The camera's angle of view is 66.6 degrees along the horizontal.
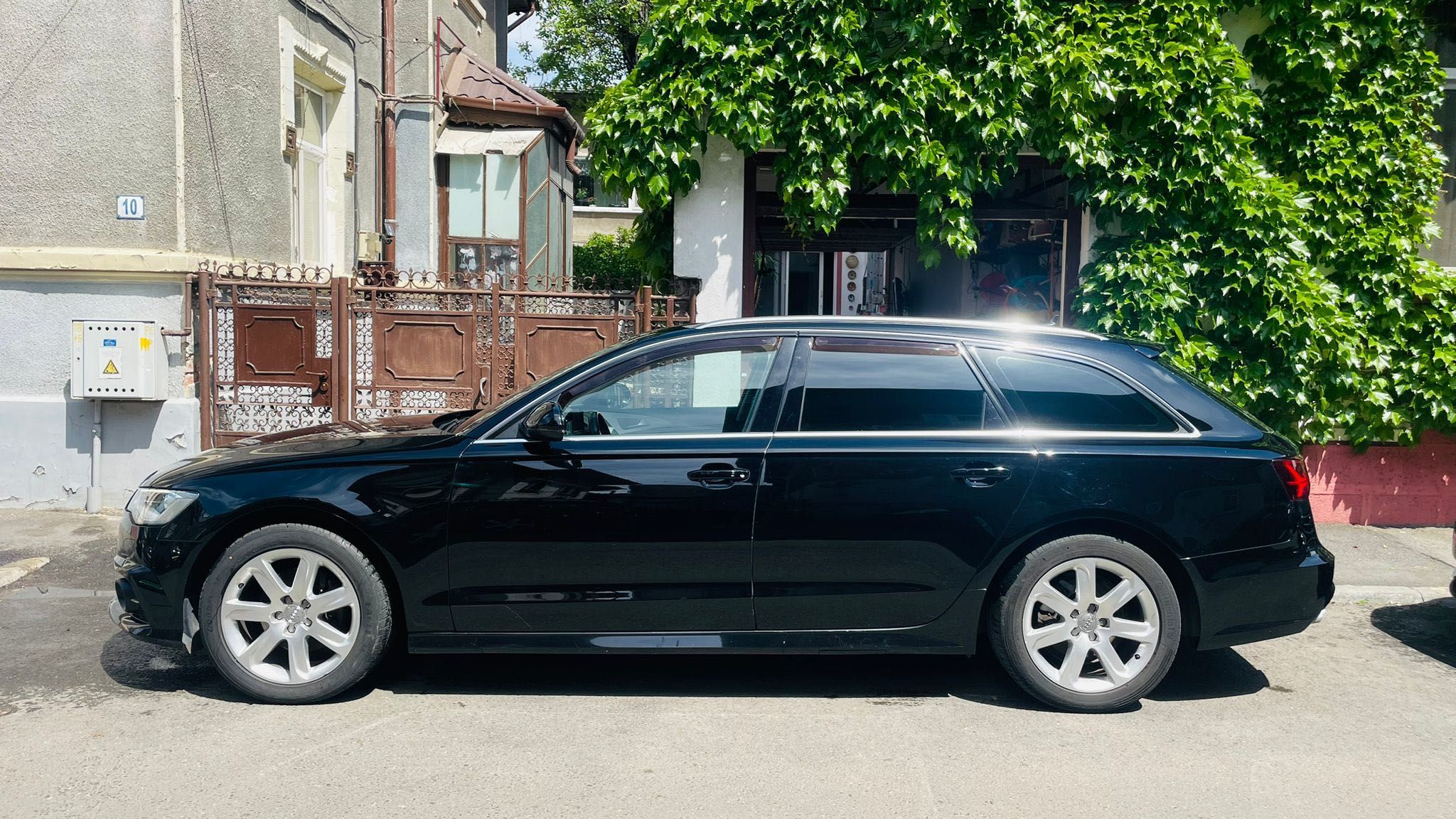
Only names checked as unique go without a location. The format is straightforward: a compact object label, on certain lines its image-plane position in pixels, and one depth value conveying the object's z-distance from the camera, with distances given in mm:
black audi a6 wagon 4527
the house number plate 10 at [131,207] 8188
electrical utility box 8039
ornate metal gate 8570
